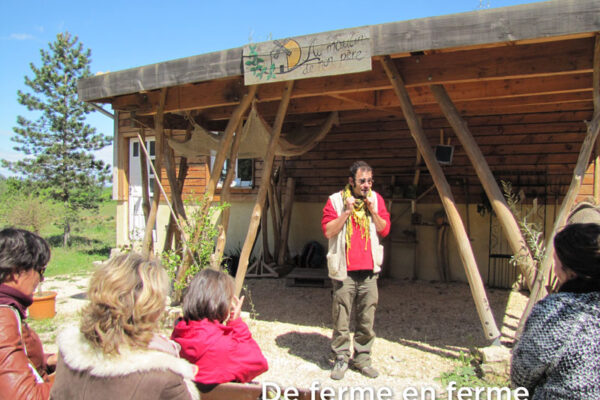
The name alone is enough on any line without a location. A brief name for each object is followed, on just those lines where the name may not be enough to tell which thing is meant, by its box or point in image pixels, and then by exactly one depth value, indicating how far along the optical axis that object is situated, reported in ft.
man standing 11.37
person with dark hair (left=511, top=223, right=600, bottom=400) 4.43
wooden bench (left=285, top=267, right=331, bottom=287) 22.24
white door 32.09
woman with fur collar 4.42
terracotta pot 17.21
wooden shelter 11.43
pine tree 47.96
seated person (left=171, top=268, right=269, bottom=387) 6.05
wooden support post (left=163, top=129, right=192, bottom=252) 19.11
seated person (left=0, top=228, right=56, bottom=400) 4.99
